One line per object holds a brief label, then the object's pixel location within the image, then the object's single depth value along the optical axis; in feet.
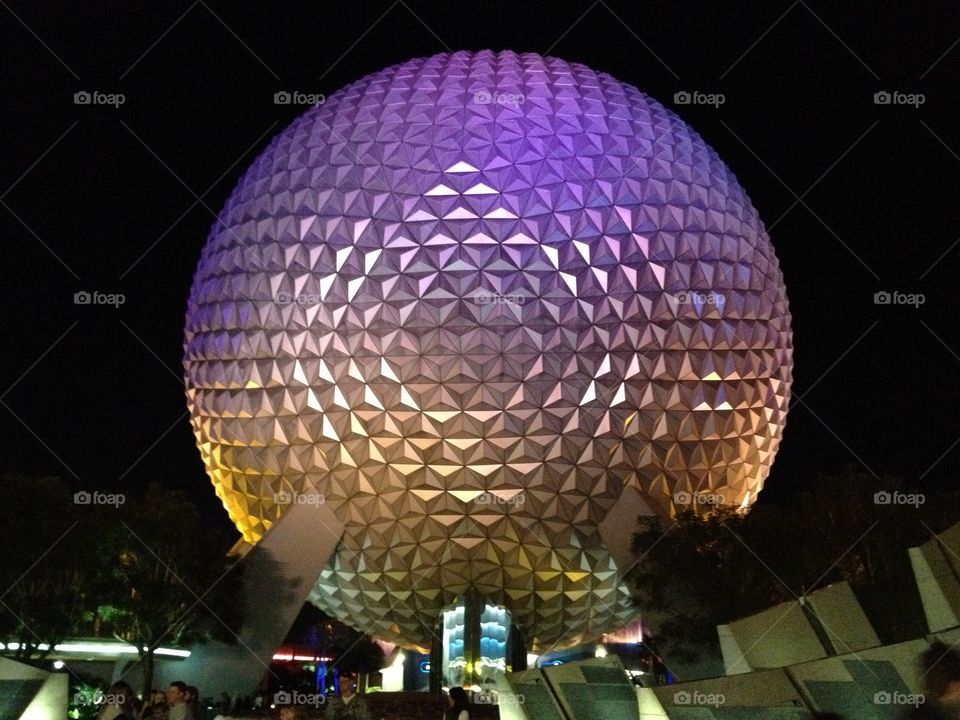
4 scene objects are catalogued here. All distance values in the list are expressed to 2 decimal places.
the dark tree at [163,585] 99.04
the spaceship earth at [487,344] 93.25
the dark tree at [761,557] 97.14
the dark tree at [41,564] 94.79
